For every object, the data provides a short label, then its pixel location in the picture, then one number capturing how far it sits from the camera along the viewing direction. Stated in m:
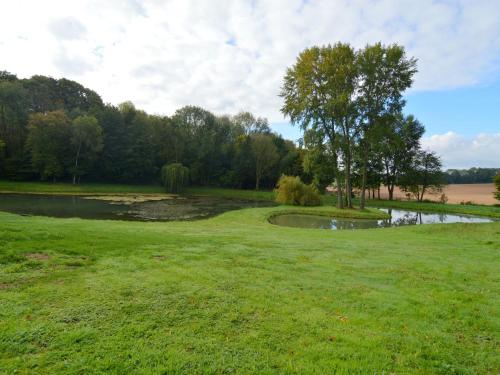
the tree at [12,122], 43.38
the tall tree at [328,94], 26.16
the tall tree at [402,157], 45.44
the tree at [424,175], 43.72
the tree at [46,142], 43.00
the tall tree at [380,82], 25.48
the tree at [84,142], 45.06
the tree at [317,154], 28.08
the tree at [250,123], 66.00
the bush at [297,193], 32.34
